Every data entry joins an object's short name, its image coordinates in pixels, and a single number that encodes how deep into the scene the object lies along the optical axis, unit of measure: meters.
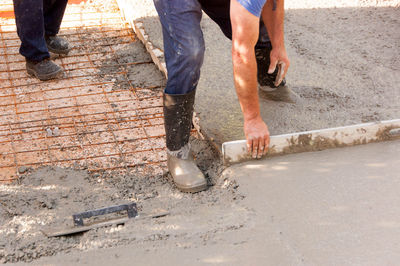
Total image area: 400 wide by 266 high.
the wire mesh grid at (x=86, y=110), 5.93
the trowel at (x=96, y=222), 4.32
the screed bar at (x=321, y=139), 5.17
